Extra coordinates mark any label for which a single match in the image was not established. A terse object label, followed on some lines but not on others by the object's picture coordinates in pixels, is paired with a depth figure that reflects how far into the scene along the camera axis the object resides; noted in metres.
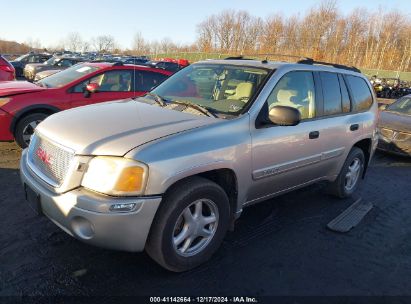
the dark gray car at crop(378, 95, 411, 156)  7.39
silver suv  2.59
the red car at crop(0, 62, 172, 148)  5.81
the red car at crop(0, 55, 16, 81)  9.30
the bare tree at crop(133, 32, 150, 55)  83.62
